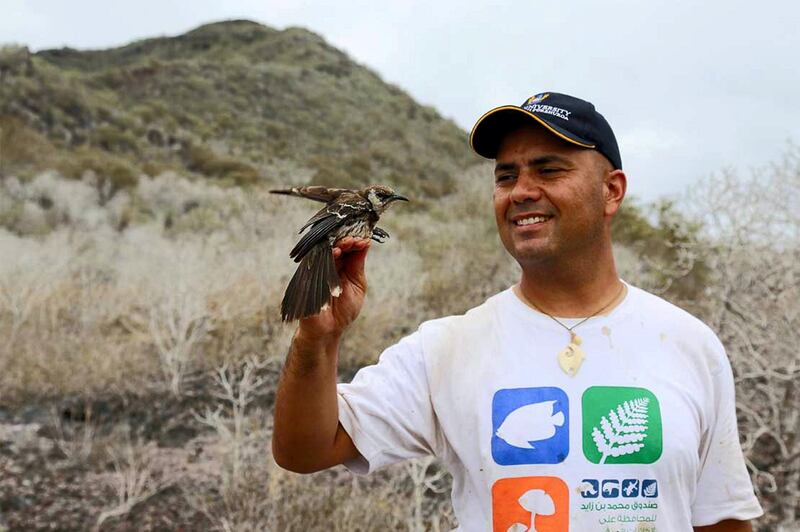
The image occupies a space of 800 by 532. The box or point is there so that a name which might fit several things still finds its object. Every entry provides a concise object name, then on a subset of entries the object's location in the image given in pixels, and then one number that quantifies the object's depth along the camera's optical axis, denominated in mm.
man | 1586
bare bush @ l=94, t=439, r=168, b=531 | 4840
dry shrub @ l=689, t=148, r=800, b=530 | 5160
